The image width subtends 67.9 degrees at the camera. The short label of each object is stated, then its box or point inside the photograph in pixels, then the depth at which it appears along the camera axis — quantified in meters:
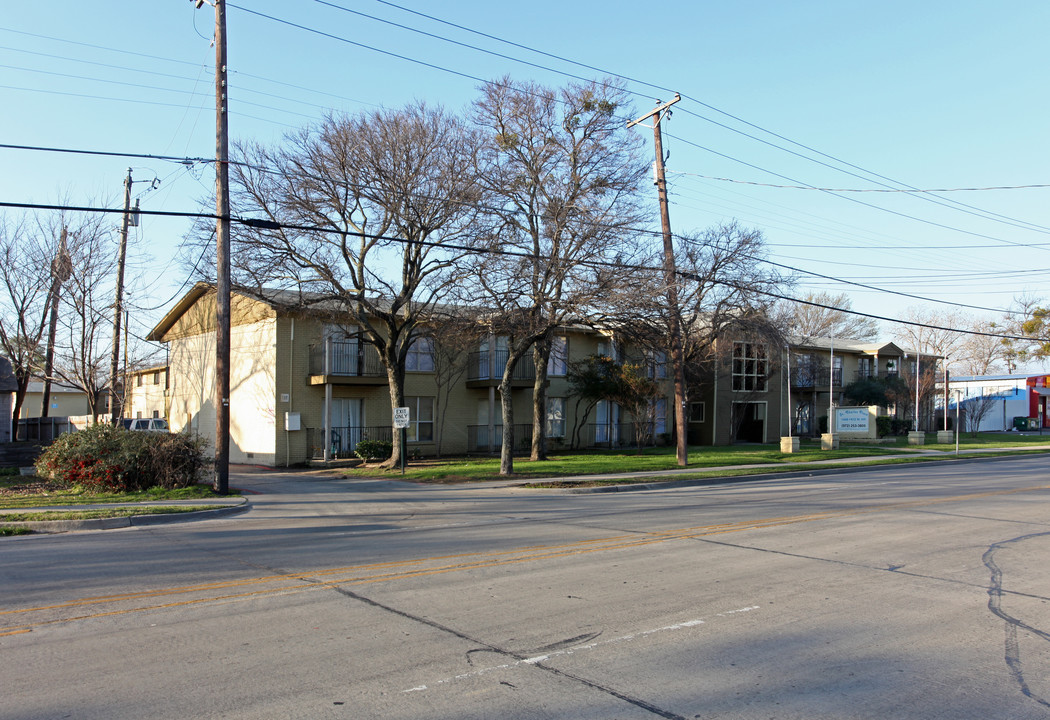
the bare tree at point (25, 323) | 27.58
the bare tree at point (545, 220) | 20.88
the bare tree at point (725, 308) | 30.78
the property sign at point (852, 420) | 39.44
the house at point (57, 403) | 54.44
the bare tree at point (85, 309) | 26.97
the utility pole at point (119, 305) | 25.08
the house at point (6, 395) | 23.03
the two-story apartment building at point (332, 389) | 27.00
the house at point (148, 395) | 37.53
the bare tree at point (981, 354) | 74.39
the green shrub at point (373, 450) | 26.16
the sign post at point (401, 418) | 21.44
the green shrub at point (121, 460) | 17.50
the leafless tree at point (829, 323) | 65.53
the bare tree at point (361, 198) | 21.69
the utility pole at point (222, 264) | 17.42
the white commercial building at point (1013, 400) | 62.00
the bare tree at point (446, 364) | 24.89
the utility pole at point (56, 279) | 26.88
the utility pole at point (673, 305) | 21.89
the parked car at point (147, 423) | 34.59
